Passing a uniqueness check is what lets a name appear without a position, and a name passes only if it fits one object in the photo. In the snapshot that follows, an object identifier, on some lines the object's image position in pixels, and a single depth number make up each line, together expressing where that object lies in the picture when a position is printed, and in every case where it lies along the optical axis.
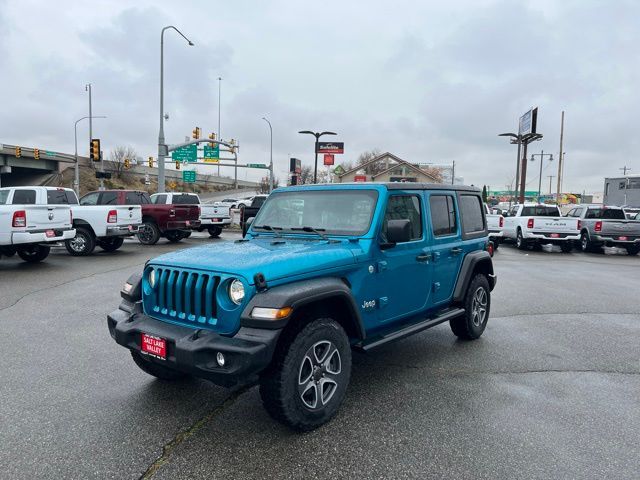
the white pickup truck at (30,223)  10.34
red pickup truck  16.47
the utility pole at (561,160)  44.95
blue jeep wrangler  3.11
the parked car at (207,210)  18.03
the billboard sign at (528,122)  29.81
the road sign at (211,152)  40.59
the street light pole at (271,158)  37.01
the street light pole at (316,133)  28.32
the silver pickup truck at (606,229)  16.95
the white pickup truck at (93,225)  13.30
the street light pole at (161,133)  23.95
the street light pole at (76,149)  42.27
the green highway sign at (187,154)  41.22
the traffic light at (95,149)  28.25
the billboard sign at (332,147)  44.53
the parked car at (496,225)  19.23
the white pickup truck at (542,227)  17.05
